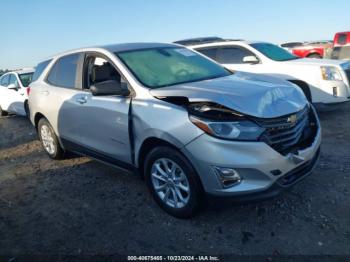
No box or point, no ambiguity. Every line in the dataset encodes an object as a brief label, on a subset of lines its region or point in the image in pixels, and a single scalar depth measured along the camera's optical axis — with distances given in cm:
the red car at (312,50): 1730
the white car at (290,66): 685
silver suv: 307
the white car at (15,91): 976
